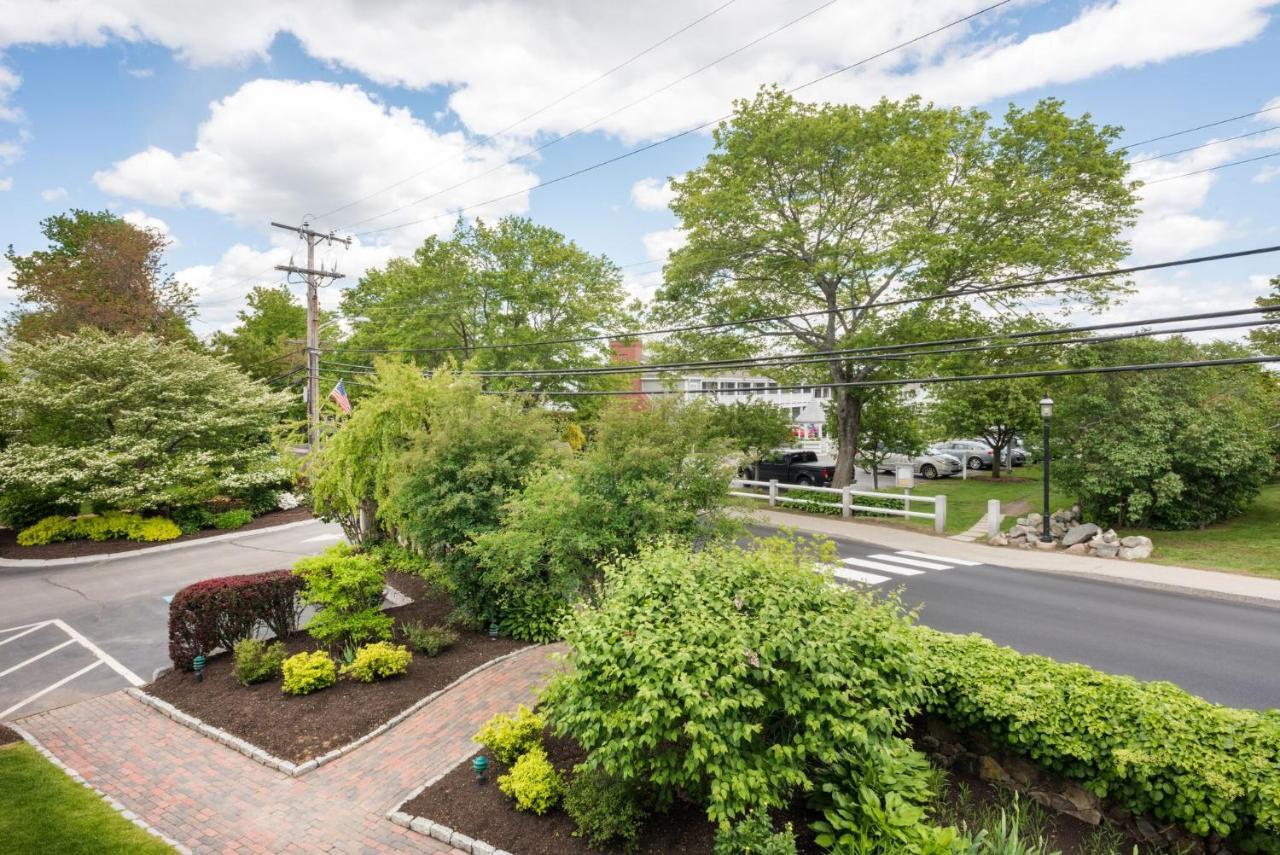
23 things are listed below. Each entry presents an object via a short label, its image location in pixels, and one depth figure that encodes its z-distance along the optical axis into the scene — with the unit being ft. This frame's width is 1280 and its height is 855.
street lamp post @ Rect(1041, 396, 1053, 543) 49.80
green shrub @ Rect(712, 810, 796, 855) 14.08
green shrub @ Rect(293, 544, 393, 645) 29.17
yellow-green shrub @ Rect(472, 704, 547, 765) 19.67
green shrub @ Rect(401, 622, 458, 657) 29.66
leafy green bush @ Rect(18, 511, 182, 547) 57.39
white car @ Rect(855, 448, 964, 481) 96.63
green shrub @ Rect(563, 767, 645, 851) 15.88
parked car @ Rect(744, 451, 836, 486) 79.51
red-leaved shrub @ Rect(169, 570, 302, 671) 28.55
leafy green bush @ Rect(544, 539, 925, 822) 14.48
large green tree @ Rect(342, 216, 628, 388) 83.20
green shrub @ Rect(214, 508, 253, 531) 63.72
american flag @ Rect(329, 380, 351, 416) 56.58
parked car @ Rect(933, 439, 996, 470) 103.04
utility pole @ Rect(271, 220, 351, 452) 64.75
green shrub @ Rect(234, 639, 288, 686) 26.76
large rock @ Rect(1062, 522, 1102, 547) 51.01
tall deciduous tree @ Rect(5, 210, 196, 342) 86.33
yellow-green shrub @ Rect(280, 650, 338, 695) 25.79
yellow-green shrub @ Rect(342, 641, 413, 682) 26.73
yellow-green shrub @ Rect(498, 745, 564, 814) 17.49
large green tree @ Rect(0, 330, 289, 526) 55.62
